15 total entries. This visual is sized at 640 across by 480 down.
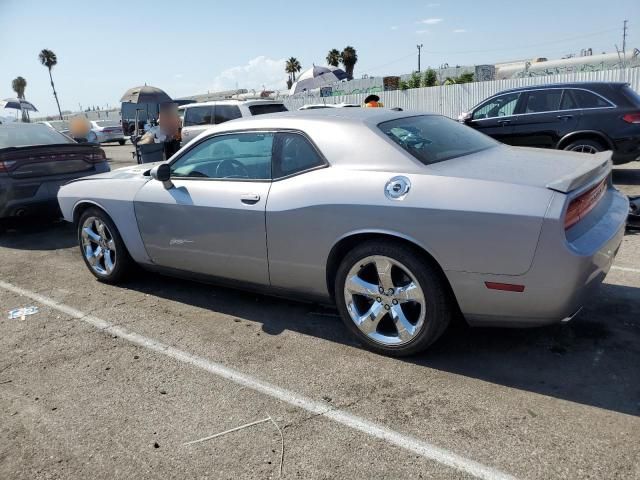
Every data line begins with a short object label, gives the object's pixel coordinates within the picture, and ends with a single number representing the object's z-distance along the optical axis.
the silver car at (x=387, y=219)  2.86
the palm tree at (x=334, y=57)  60.38
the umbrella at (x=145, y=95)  14.02
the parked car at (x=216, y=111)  11.81
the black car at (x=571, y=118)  7.95
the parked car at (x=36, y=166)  6.96
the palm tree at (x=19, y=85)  89.94
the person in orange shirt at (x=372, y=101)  11.43
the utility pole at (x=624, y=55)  30.88
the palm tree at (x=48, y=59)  74.81
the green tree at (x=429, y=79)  29.00
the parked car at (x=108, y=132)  25.48
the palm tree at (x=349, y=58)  59.41
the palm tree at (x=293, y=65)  69.19
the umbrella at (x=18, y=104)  24.66
